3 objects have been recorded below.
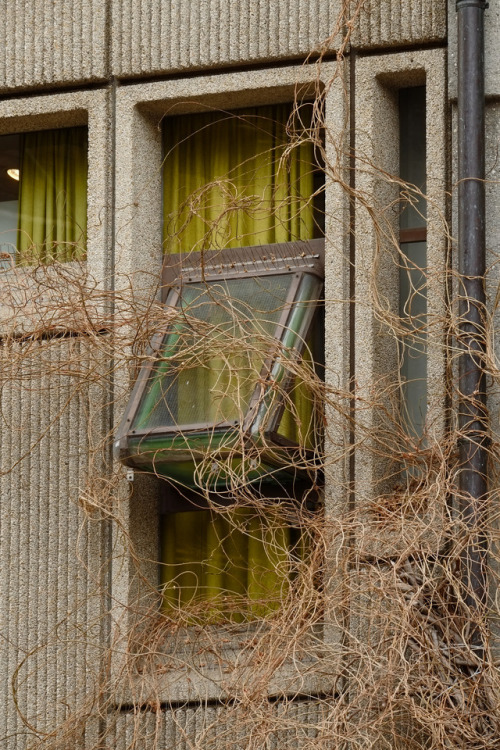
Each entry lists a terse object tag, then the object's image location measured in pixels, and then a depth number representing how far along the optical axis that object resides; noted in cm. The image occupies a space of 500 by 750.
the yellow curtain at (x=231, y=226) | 1183
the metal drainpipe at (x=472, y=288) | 1077
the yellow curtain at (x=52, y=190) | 1304
